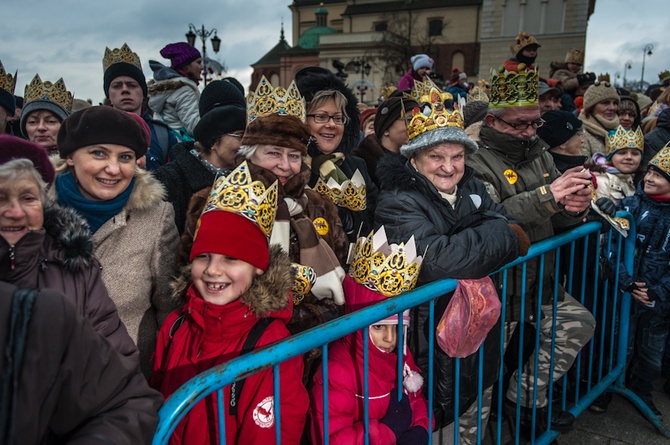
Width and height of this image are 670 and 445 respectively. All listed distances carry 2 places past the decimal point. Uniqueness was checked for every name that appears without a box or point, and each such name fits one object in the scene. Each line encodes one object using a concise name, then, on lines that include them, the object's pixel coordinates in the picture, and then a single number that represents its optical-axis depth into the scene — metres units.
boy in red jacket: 2.01
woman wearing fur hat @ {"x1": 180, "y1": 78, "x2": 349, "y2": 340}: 2.54
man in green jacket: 3.17
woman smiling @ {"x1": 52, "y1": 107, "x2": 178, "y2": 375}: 2.25
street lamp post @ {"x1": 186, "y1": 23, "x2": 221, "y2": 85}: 18.08
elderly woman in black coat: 2.60
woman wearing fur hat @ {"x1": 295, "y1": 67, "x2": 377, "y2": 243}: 3.45
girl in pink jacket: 2.28
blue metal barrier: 1.52
